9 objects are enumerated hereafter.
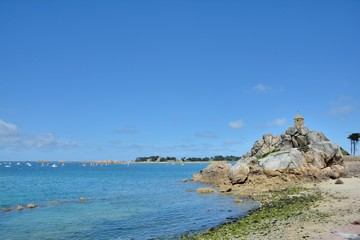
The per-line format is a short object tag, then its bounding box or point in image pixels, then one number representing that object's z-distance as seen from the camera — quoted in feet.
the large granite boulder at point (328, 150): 203.62
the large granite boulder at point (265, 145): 283.79
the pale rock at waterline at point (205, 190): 184.75
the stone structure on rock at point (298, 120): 282.60
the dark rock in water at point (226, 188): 181.57
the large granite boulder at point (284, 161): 192.44
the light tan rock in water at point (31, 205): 139.42
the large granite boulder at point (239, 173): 194.18
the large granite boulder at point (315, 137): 230.27
